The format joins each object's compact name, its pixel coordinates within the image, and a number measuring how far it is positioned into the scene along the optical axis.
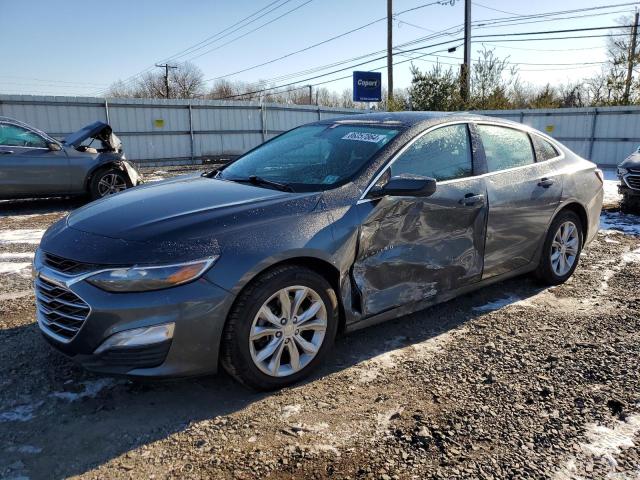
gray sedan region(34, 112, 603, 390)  2.64
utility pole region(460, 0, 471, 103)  21.12
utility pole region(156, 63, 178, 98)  62.69
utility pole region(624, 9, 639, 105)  22.70
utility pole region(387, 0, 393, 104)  24.76
